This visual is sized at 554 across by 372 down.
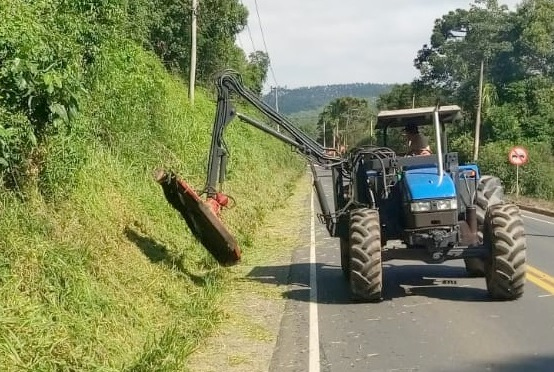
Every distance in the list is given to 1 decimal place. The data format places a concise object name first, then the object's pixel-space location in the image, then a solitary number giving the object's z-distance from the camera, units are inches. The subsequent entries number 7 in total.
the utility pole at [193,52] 1098.8
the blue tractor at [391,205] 409.4
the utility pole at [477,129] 1930.1
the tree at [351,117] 4356.5
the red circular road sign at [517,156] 1387.8
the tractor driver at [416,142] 482.9
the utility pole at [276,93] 3107.8
